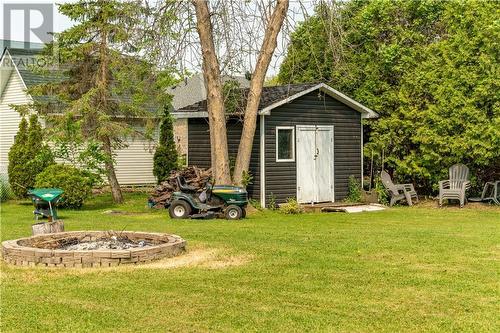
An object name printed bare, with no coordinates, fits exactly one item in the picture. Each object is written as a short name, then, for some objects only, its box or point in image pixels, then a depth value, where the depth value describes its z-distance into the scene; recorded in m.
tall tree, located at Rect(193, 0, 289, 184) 16.33
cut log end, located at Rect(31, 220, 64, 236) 10.27
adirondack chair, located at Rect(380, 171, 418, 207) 19.16
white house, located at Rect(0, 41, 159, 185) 25.72
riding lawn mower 14.93
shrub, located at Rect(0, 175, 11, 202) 19.78
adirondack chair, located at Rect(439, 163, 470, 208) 18.34
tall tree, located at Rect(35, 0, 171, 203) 18.67
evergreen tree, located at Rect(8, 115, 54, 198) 19.70
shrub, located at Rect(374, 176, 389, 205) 19.53
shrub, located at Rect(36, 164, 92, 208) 16.95
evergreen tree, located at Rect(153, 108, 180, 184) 21.33
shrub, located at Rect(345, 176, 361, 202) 19.75
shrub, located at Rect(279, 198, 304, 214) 16.72
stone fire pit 8.49
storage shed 18.20
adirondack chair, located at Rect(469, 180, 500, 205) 18.59
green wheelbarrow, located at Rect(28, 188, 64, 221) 12.17
